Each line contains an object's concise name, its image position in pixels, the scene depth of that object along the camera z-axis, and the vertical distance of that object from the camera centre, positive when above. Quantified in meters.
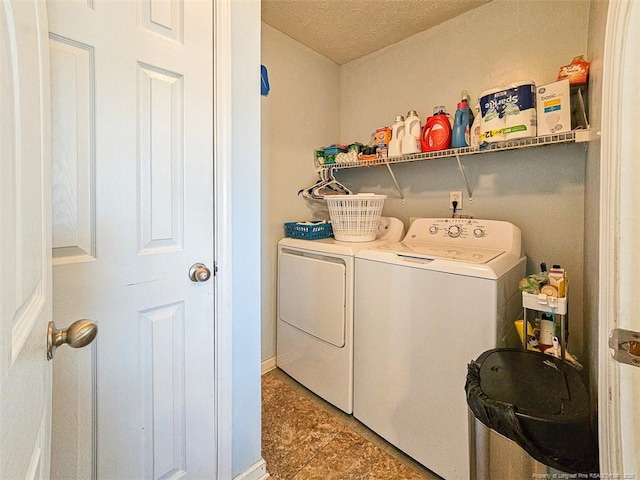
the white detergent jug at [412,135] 1.95 +0.62
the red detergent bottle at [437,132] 1.84 +0.60
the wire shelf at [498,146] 1.38 +0.45
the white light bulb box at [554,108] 1.42 +0.58
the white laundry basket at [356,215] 1.89 +0.11
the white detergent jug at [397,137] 2.03 +0.63
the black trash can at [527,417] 0.84 -0.52
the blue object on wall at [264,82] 1.83 +0.90
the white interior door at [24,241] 0.34 -0.01
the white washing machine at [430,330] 1.28 -0.44
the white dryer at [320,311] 1.73 -0.48
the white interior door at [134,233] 0.80 +0.00
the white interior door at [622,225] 0.52 +0.01
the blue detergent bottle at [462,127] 1.79 +0.62
